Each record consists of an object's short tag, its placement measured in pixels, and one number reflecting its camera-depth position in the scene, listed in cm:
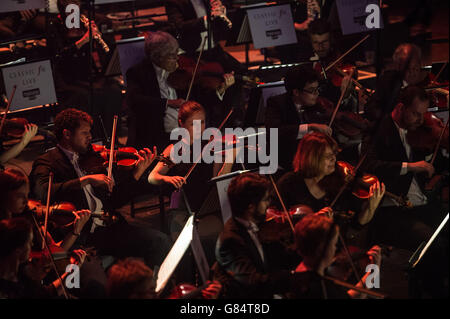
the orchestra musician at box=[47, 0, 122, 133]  1049
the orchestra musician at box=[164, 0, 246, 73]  1091
